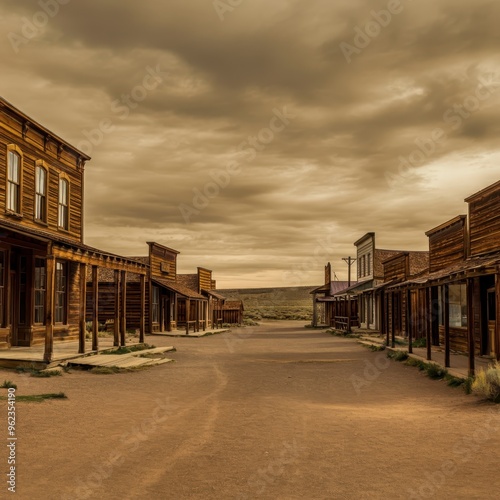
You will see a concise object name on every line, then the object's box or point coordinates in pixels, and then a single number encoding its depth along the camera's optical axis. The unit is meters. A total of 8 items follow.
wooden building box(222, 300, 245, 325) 57.31
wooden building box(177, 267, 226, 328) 48.53
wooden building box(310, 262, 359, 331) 45.03
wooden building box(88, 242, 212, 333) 35.56
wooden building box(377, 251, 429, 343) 30.42
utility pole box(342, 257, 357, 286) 59.26
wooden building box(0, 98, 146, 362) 17.89
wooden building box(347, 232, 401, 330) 40.64
